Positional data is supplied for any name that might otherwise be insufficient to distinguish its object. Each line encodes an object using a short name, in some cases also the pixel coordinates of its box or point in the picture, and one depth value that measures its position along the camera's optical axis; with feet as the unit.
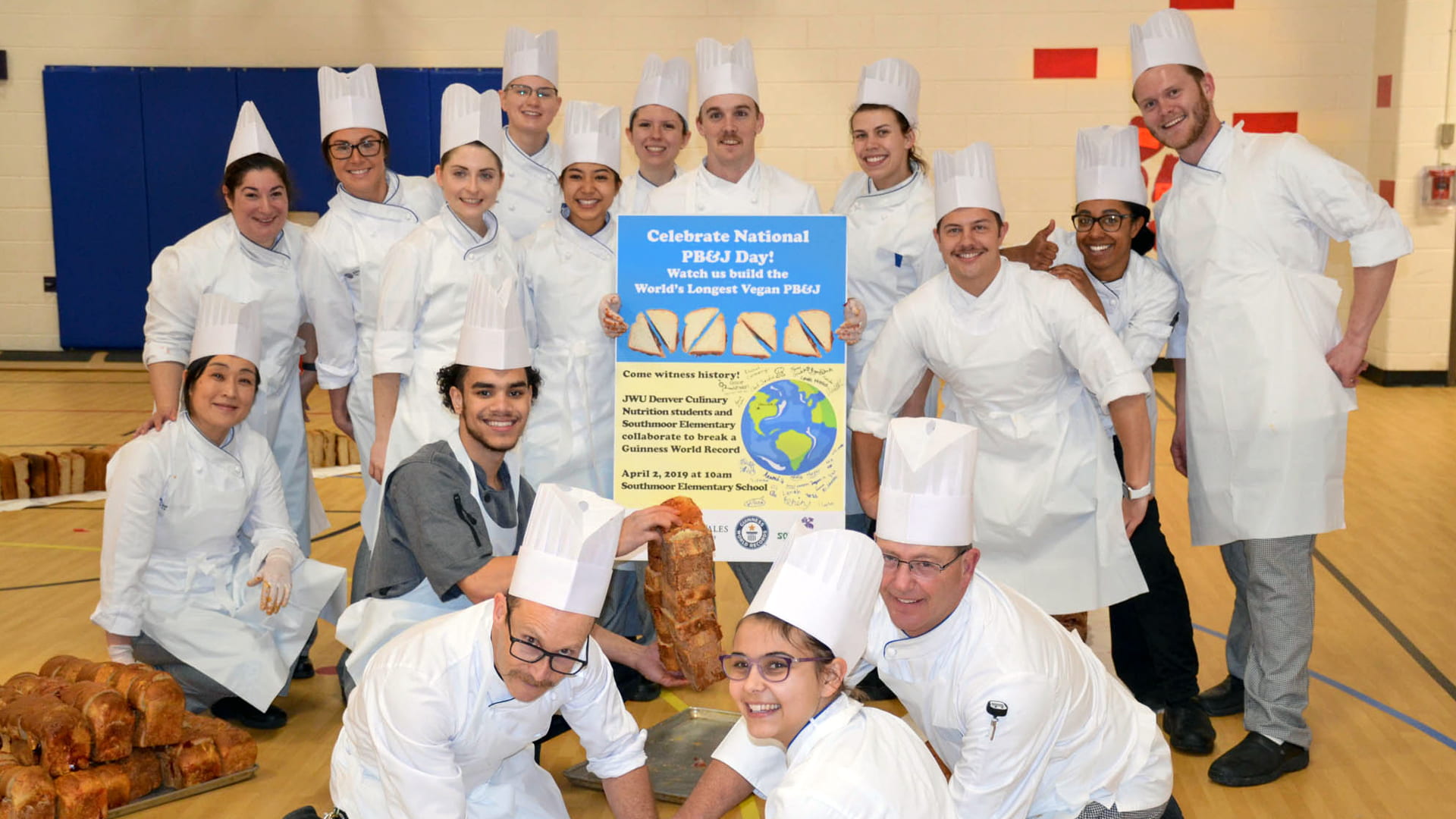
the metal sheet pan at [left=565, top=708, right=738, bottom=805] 11.87
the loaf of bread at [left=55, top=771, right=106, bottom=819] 11.07
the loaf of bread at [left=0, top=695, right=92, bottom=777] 11.31
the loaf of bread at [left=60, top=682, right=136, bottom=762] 11.52
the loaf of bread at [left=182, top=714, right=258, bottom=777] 12.14
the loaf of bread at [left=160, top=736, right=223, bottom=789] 11.94
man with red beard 12.18
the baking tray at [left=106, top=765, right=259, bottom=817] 11.57
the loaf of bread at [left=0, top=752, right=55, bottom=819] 10.85
